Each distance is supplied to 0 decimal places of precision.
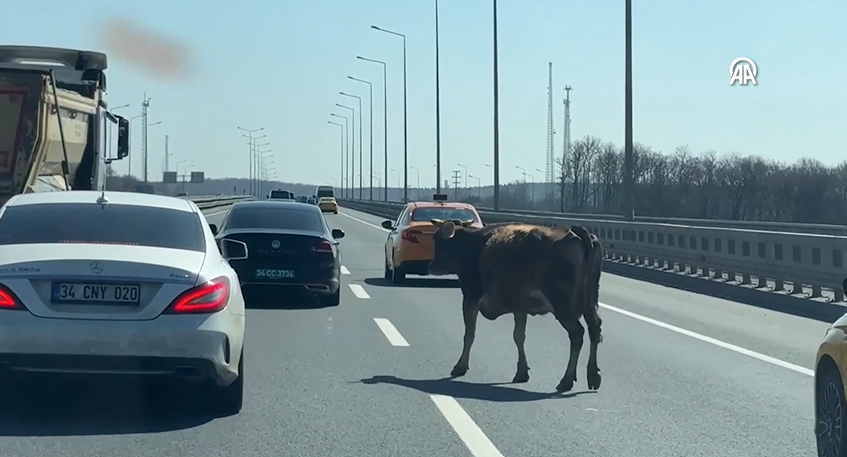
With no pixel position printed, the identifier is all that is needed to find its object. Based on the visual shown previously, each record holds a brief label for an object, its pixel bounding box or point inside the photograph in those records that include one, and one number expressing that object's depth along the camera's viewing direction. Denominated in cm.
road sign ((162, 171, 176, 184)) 13962
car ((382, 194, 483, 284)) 2028
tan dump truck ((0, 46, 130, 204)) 1510
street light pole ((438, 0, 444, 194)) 5691
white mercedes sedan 745
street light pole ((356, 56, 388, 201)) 8288
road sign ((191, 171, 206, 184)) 15188
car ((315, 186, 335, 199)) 10076
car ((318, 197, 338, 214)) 8559
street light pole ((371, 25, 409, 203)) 7170
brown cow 971
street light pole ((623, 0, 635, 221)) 2834
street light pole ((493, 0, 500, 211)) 4469
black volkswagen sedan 1631
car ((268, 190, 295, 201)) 7529
